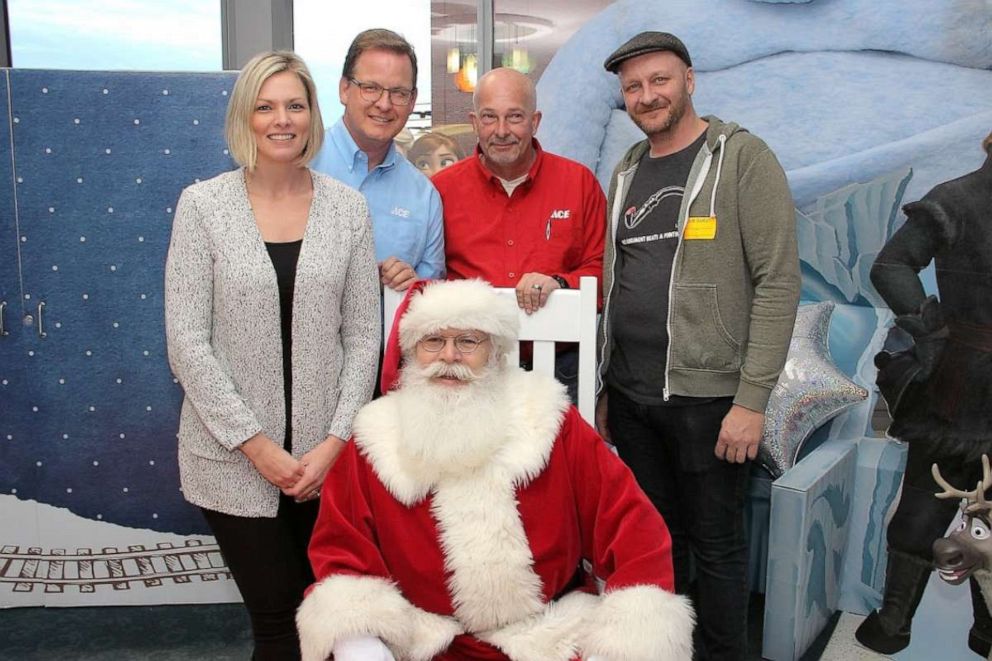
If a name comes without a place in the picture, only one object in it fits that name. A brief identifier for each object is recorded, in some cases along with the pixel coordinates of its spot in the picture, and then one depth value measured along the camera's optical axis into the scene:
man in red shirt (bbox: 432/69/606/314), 2.04
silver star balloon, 2.55
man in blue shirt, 1.90
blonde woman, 1.53
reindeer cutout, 2.30
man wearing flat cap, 1.82
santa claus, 1.45
